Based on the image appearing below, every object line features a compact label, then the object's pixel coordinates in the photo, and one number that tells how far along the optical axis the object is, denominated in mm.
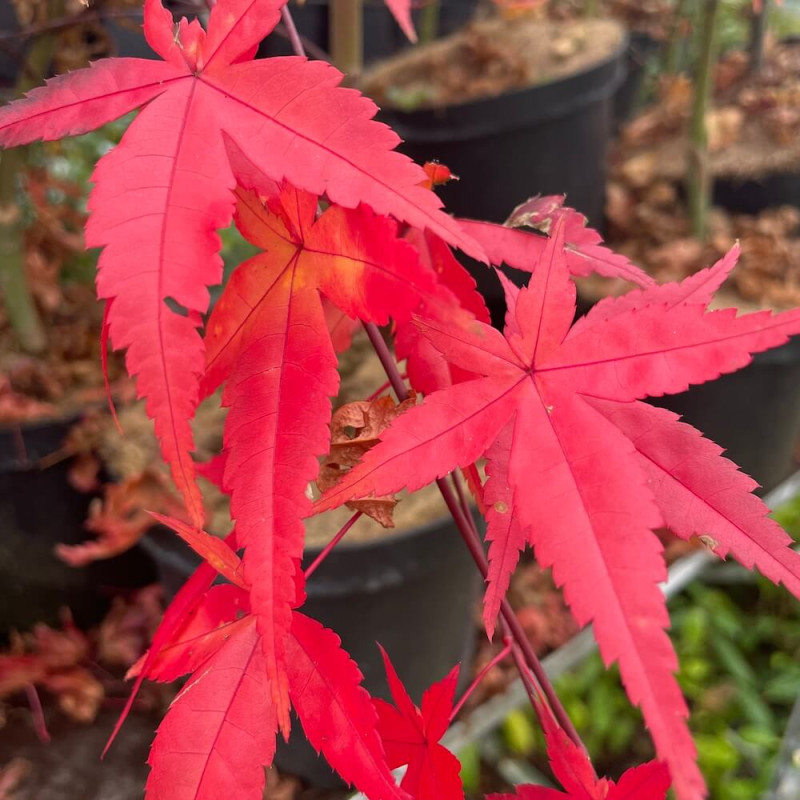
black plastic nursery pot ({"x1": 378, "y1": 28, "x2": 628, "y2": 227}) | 1243
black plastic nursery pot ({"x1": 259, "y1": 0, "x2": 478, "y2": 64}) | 1943
